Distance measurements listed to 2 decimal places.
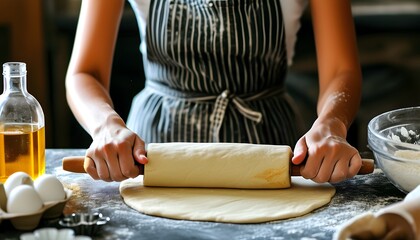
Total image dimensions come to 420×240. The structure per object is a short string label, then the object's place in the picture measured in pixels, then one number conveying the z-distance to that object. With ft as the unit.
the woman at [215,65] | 5.12
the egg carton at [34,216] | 3.77
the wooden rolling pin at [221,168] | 4.29
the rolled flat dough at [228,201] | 3.97
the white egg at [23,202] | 3.79
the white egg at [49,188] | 3.90
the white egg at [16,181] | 3.93
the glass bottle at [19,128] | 4.25
